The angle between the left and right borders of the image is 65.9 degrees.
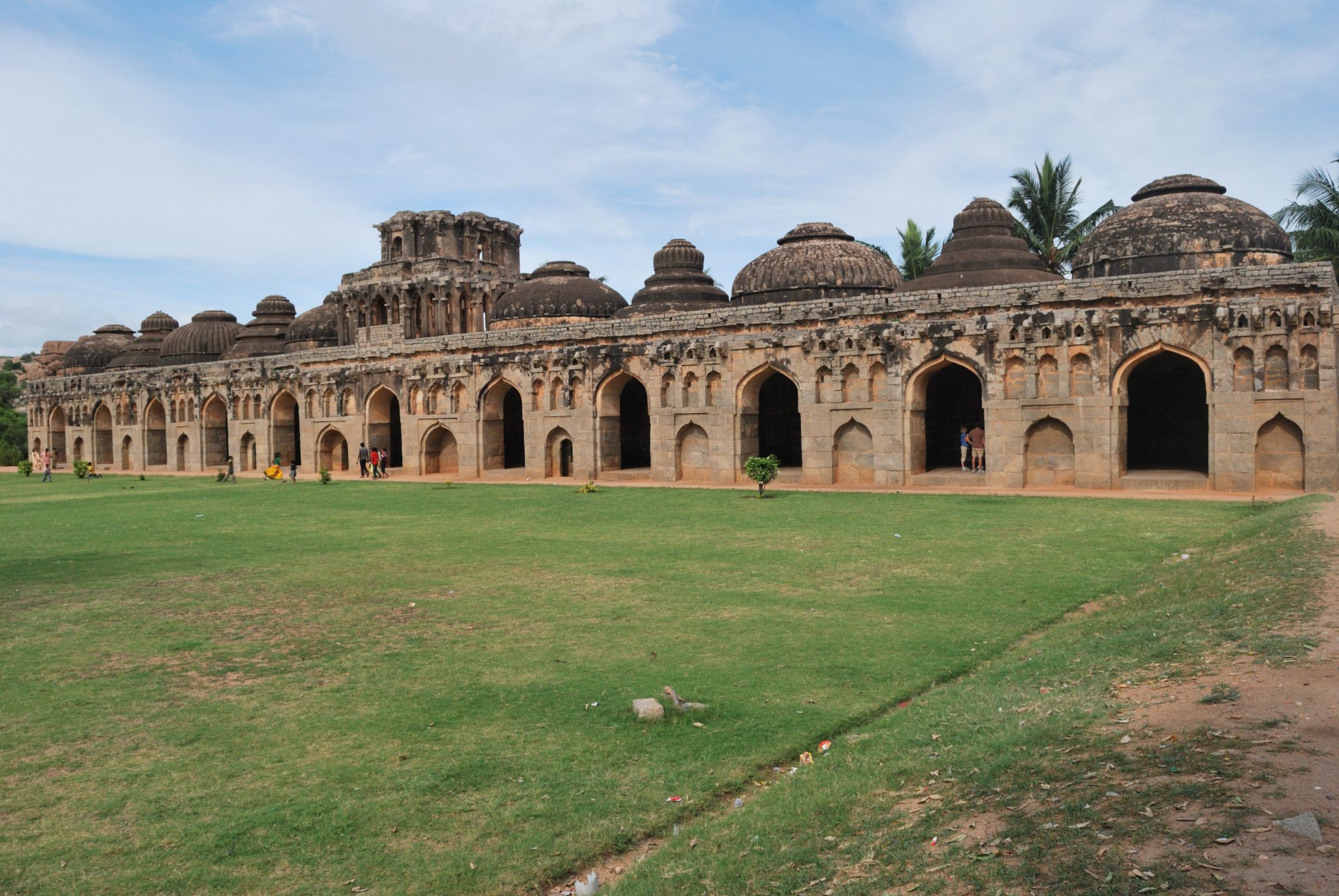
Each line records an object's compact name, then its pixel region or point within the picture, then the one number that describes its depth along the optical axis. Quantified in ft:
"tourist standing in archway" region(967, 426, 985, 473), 82.38
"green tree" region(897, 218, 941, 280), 159.63
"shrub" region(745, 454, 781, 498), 75.20
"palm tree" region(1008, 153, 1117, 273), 136.46
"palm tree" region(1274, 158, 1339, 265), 118.01
